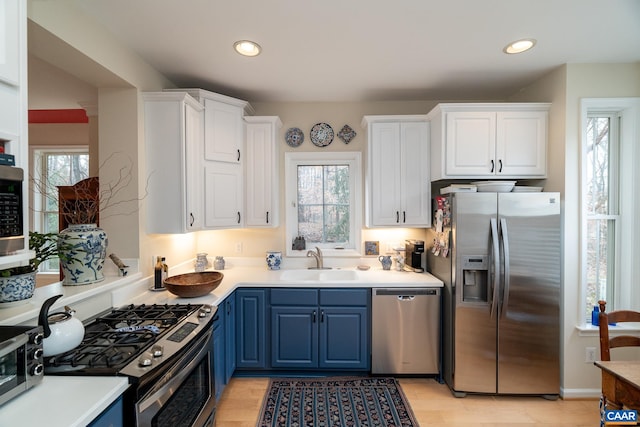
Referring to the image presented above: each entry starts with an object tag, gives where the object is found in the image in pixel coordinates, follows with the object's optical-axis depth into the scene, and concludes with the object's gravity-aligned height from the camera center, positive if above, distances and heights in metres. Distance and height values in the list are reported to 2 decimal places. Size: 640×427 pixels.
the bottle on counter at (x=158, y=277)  2.21 -0.52
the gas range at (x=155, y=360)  1.16 -0.65
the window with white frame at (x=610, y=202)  2.29 +0.06
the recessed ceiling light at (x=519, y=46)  1.98 +1.17
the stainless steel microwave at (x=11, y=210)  0.92 +0.00
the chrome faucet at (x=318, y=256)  2.99 -0.49
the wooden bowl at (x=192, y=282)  2.04 -0.57
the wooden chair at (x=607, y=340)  1.52 -0.71
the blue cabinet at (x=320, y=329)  2.49 -1.05
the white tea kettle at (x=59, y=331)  1.15 -0.52
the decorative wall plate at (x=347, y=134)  3.06 +0.81
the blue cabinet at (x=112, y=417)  0.99 -0.75
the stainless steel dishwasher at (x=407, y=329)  2.47 -1.04
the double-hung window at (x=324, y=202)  3.11 +0.08
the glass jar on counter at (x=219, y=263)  2.95 -0.55
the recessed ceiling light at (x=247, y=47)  1.97 +1.15
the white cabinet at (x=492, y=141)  2.49 +0.61
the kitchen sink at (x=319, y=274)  2.92 -0.67
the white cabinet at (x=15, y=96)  0.96 +0.40
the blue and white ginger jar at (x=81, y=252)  1.69 -0.26
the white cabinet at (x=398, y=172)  2.77 +0.37
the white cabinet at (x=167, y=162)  2.22 +0.38
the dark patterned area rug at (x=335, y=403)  2.03 -1.50
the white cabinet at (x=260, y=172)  2.84 +0.38
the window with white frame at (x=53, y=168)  3.68 +0.55
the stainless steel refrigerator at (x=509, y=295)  2.24 -0.67
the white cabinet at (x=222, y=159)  2.52 +0.47
